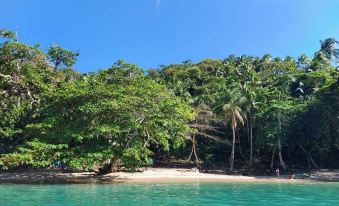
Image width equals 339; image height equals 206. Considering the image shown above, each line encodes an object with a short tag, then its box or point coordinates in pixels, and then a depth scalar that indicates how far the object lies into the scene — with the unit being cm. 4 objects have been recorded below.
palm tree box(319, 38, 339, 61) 6794
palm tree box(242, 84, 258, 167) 4803
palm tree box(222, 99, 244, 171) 4534
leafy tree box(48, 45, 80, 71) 4259
